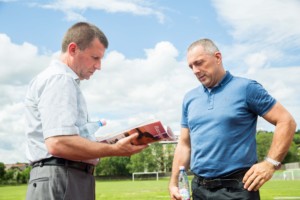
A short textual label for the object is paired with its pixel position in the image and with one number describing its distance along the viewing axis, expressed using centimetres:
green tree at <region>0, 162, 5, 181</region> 8844
